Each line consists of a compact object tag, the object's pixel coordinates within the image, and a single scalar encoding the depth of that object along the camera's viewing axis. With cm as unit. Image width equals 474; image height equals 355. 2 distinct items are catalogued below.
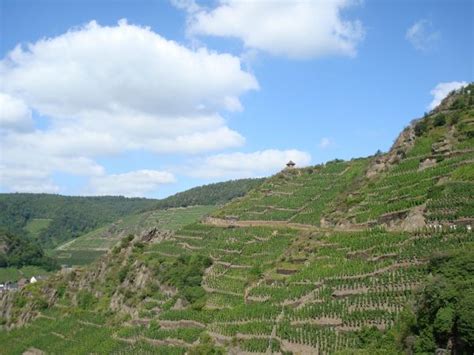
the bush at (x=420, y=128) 6241
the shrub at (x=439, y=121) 6091
